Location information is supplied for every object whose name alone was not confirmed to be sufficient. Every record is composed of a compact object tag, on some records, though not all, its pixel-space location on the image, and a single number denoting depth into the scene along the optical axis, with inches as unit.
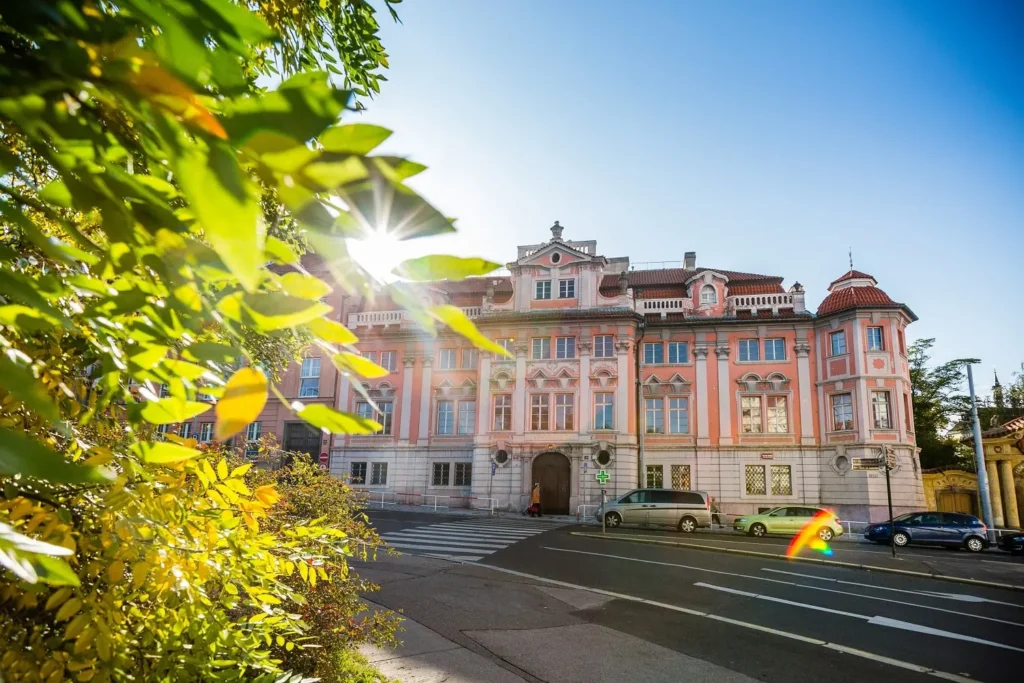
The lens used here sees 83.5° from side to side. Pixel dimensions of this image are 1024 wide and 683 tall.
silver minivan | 913.5
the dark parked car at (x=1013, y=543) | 743.1
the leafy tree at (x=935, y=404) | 1583.4
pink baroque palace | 1074.7
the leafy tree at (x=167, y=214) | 26.4
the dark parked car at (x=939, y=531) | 795.4
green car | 860.6
